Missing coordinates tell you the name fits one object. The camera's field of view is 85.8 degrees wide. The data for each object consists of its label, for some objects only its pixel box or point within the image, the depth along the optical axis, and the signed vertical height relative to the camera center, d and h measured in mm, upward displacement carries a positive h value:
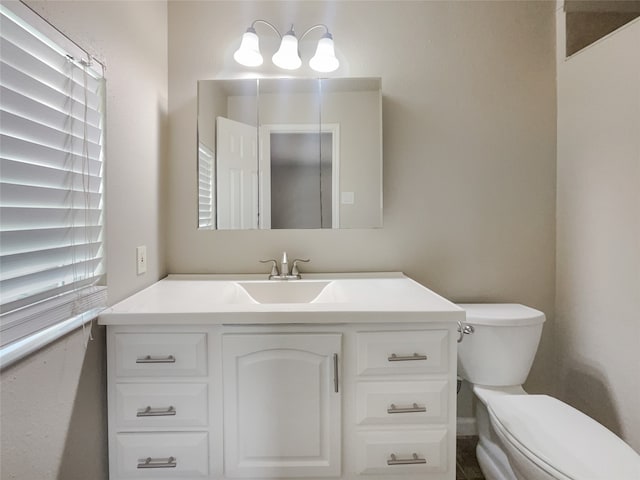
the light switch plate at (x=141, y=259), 1349 -117
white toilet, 955 -634
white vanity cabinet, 1073 -515
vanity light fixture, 1576 +817
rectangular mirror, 1636 +385
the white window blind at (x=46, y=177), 722 +130
